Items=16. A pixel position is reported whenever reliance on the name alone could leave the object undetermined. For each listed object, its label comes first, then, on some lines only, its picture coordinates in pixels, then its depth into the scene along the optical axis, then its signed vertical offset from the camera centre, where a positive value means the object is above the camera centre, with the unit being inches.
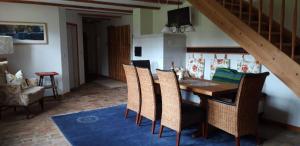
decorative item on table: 148.3 -12.7
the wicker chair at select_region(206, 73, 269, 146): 101.3 -26.6
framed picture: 194.4 +19.9
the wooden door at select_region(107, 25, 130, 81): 296.4 +6.0
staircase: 102.3 +8.4
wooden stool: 197.5 -20.2
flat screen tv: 197.5 +32.5
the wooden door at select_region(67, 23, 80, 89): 255.8 -1.1
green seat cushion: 150.3 -15.2
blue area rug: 118.1 -44.5
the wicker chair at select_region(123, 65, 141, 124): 140.3 -22.2
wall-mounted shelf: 165.0 +2.5
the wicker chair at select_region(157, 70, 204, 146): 110.5 -28.5
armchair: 153.9 -27.6
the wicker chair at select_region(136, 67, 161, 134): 128.0 -25.0
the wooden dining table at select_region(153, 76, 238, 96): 113.6 -17.9
